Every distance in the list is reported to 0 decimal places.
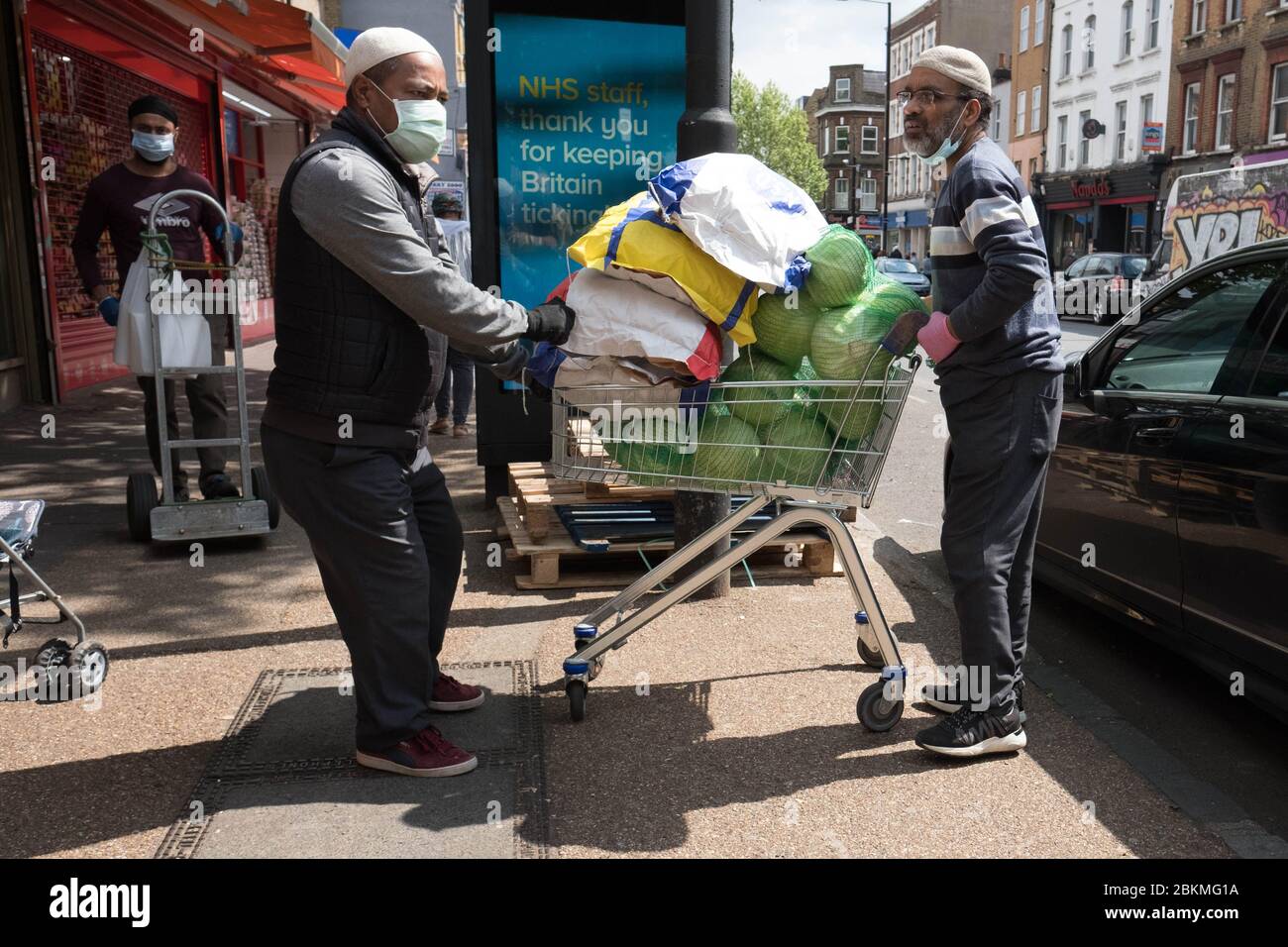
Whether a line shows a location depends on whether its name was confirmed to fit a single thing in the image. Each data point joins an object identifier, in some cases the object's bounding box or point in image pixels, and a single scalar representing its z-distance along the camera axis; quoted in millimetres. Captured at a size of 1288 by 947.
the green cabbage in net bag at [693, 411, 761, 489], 3617
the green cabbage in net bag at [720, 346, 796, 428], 3605
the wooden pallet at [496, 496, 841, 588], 5500
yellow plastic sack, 3504
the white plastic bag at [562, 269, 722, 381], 3473
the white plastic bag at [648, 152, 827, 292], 3482
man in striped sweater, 3545
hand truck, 5844
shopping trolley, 3555
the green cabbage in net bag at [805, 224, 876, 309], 3559
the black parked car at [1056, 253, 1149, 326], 26188
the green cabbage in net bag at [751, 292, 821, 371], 3609
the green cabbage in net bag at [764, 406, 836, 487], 3633
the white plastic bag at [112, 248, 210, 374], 5936
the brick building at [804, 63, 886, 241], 86500
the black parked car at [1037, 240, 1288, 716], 3699
